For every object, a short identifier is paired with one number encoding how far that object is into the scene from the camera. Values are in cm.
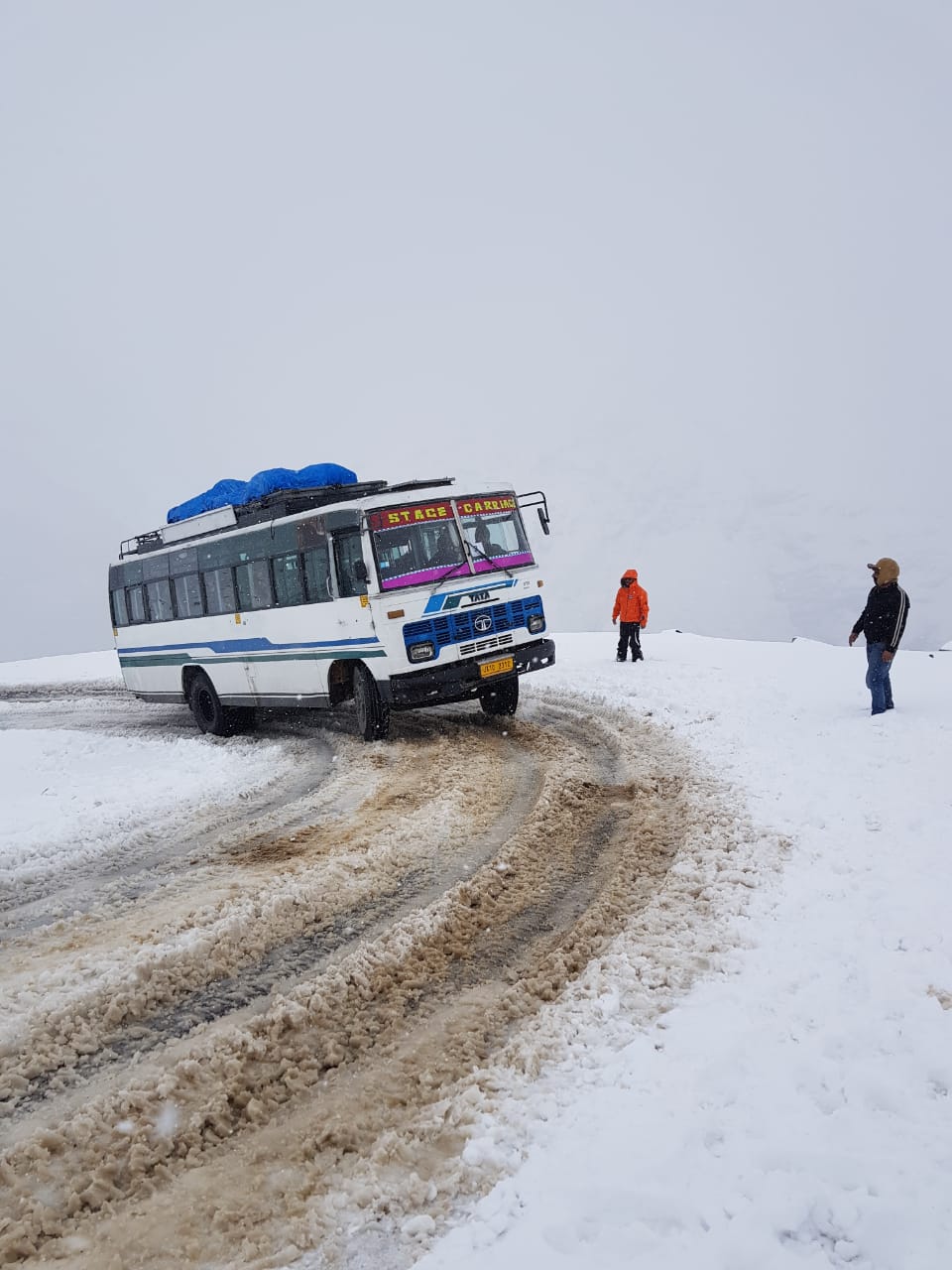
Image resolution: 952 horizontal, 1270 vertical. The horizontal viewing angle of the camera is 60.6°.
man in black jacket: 879
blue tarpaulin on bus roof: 1198
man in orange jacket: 1530
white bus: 998
